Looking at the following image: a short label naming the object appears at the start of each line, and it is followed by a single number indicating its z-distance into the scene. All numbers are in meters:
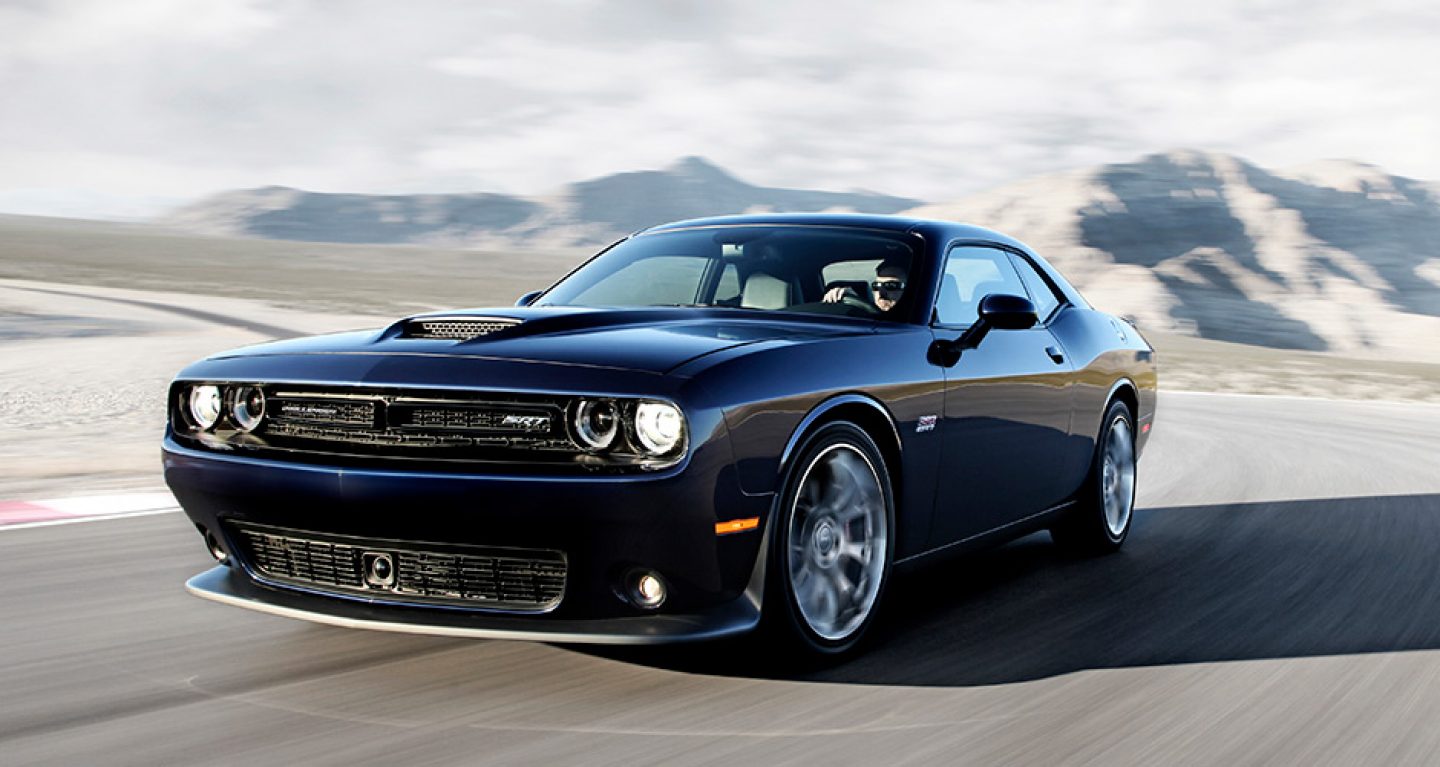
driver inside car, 5.09
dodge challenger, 3.71
